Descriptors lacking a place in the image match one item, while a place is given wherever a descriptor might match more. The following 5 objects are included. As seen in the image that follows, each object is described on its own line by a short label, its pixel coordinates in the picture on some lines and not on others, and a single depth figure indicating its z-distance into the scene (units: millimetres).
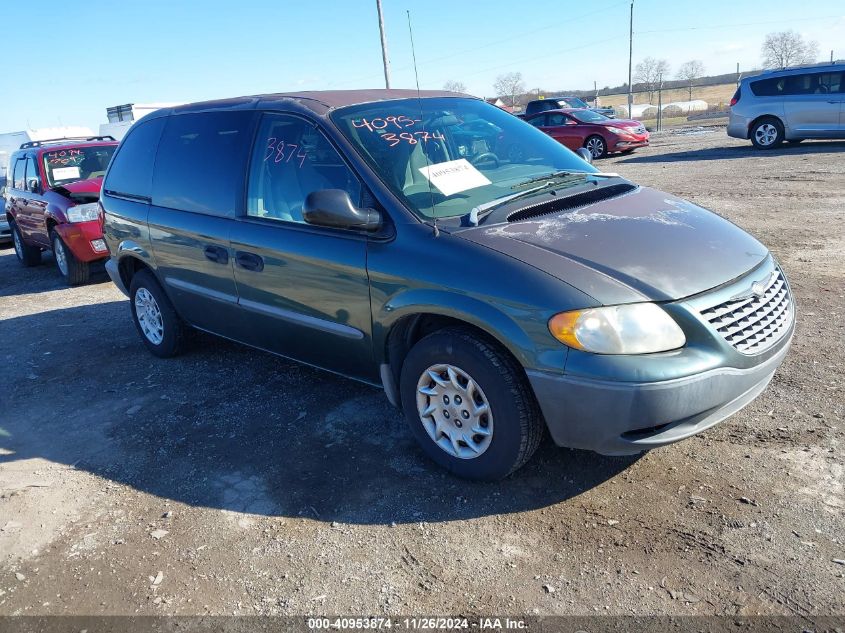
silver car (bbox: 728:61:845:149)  15070
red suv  8469
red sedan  18938
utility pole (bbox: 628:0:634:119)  31422
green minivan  2760
